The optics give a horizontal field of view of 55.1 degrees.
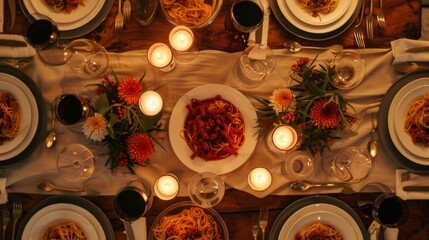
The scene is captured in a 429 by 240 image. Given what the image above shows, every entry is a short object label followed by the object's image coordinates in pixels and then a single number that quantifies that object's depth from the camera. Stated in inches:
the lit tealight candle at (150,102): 60.7
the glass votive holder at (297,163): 65.5
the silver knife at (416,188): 65.6
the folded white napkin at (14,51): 63.6
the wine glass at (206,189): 62.4
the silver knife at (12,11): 64.6
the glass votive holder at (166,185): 63.0
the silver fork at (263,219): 65.7
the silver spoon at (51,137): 63.9
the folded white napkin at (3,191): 62.6
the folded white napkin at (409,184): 65.5
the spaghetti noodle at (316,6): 65.7
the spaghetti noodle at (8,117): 62.1
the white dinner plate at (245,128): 63.3
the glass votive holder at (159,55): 61.7
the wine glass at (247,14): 61.4
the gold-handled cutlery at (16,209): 63.5
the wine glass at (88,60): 64.0
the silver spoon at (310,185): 65.5
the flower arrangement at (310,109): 62.7
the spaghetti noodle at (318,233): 64.8
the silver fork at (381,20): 67.0
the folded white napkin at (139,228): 63.6
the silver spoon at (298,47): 66.2
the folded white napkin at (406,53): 66.5
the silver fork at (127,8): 65.2
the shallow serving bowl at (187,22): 63.4
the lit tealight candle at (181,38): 63.2
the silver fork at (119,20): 65.4
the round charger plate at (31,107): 62.5
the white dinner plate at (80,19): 63.9
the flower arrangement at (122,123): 60.7
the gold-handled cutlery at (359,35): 67.3
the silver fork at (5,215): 63.6
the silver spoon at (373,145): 66.0
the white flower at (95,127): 60.1
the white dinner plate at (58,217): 62.6
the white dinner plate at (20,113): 62.5
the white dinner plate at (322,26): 65.9
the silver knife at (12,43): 63.8
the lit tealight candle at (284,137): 61.4
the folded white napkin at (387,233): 64.9
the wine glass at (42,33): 59.6
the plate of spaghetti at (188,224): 63.2
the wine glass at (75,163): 62.7
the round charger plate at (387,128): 64.9
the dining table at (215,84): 64.5
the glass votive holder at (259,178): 64.4
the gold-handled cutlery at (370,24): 67.1
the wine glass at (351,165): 65.1
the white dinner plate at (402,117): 64.6
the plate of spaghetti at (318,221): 64.8
